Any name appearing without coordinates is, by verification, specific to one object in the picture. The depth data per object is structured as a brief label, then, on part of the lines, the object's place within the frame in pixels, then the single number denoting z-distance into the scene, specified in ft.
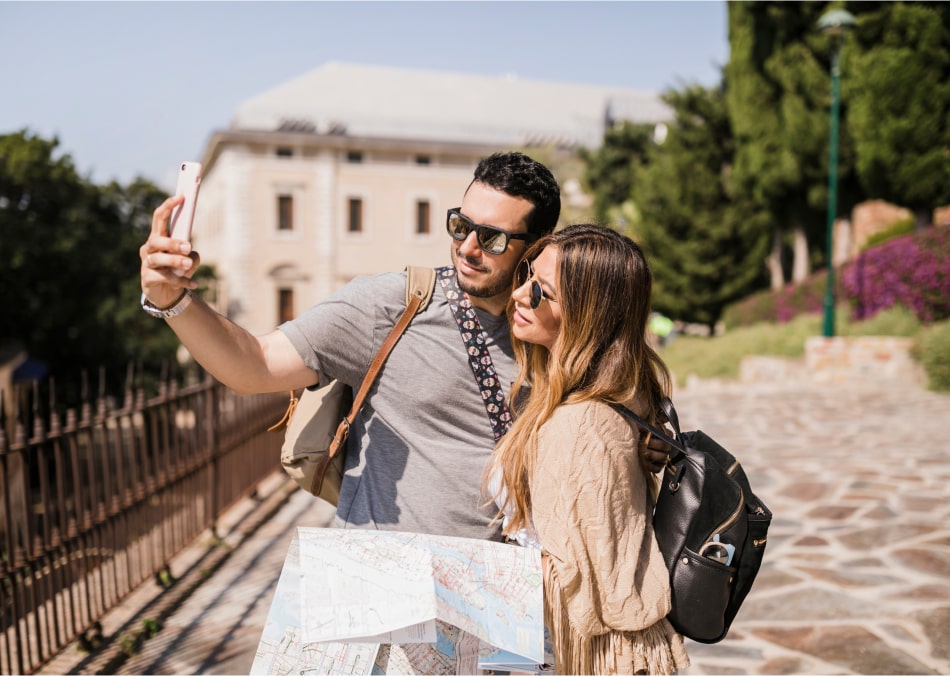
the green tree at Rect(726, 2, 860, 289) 53.47
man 5.94
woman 5.07
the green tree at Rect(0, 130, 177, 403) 69.15
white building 103.19
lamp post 39.68
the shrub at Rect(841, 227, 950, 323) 39.93
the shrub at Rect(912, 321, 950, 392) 34.01
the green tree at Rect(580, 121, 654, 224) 95.09
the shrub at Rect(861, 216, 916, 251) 63.41
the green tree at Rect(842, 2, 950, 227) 44.65
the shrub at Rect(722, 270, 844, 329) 53.52
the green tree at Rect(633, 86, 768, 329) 69.97
